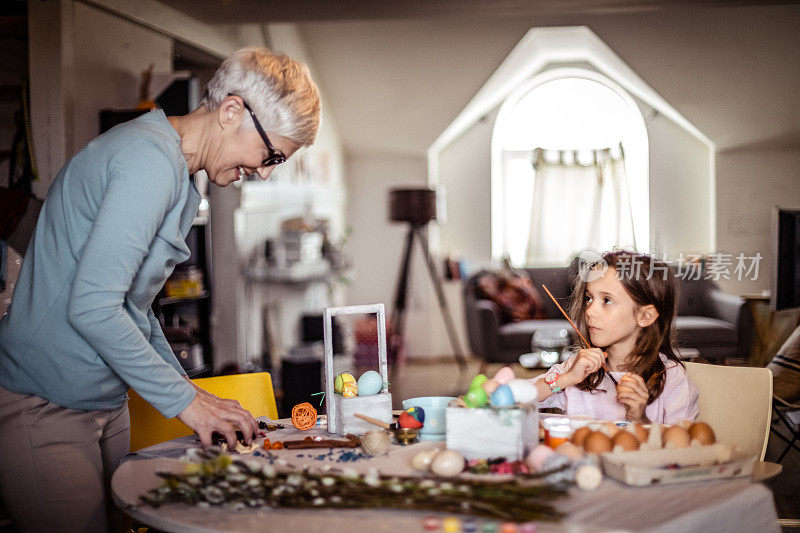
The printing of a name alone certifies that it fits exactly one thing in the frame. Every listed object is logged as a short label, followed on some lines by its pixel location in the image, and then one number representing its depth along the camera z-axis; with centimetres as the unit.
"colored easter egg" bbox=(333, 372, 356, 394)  155
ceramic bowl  150
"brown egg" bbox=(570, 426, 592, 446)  129
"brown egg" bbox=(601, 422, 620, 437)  130
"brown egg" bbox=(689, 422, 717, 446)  124
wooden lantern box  153
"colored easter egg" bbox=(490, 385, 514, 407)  125
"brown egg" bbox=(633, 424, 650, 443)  129
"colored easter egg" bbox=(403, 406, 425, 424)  153
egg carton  116
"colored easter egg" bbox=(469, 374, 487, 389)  133
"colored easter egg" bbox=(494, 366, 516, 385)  139
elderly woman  123
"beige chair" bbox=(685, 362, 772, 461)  182
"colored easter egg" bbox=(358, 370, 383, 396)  155
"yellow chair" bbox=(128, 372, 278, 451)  194
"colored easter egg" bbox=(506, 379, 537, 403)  131
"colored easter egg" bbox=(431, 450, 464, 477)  120
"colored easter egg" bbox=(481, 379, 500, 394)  131
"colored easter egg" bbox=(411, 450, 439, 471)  125
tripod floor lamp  635
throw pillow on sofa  601
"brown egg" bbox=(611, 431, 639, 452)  124
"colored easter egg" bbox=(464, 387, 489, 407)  127
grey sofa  524
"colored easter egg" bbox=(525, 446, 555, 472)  120
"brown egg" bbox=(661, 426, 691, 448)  123
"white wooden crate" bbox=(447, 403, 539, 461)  124
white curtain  710
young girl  184
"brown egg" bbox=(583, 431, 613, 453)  125
